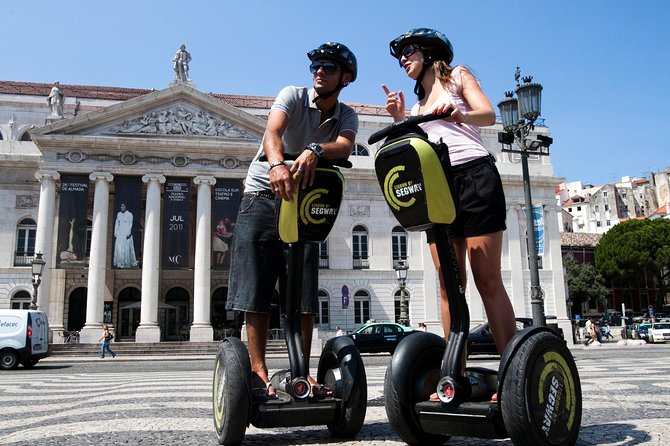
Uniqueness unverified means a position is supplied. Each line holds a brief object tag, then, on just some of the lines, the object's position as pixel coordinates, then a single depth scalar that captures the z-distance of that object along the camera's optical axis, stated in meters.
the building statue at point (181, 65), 34.25
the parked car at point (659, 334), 31.27
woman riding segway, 2.41
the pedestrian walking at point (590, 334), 29.41
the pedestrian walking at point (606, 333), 37.70
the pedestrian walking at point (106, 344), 23.83
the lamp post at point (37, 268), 22.92
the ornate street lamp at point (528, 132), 12.44
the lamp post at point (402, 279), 23.36
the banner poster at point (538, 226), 15.32
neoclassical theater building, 29.55
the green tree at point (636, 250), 60.12
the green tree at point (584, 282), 58.91
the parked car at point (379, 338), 21.88
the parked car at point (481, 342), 18.47
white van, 16.06
